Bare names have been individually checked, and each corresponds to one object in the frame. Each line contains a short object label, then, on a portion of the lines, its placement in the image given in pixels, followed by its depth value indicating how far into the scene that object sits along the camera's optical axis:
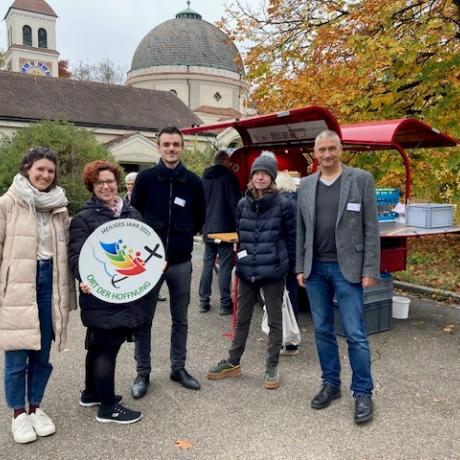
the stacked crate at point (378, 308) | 5.42
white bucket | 6.00
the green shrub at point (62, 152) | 18.58
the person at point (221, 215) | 6.25
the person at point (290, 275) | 4.86
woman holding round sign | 3.21
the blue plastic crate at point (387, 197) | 6.31
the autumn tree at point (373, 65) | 8.72
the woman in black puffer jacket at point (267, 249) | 3.95
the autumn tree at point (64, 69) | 60.53
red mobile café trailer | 5.52
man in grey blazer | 3.48
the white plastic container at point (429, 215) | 5.73
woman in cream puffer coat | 3.05
